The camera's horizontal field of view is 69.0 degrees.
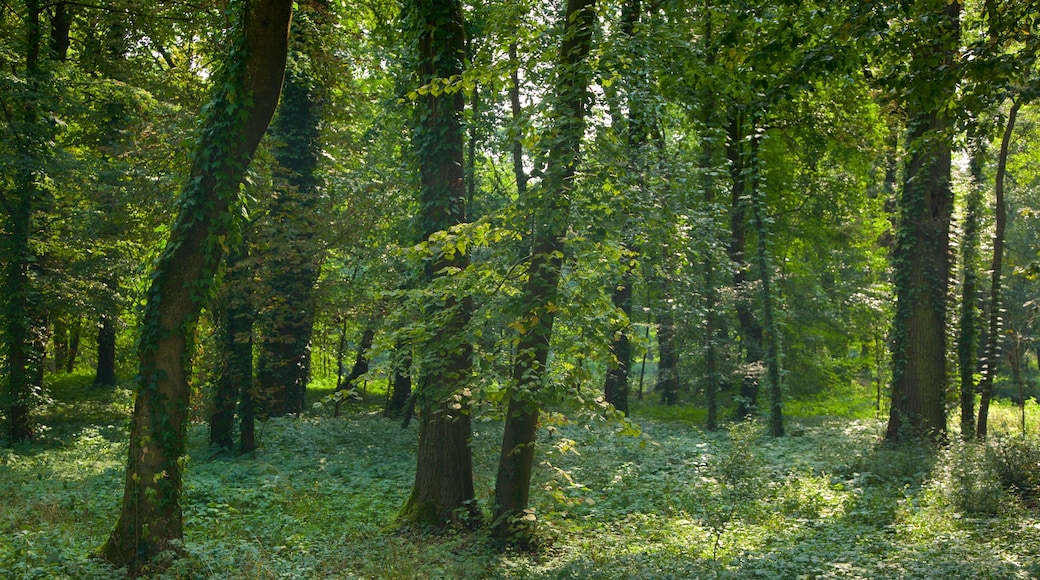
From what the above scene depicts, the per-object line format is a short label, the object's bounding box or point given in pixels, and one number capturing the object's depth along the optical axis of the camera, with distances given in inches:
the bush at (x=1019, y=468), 435.8
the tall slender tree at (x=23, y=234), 622.8
